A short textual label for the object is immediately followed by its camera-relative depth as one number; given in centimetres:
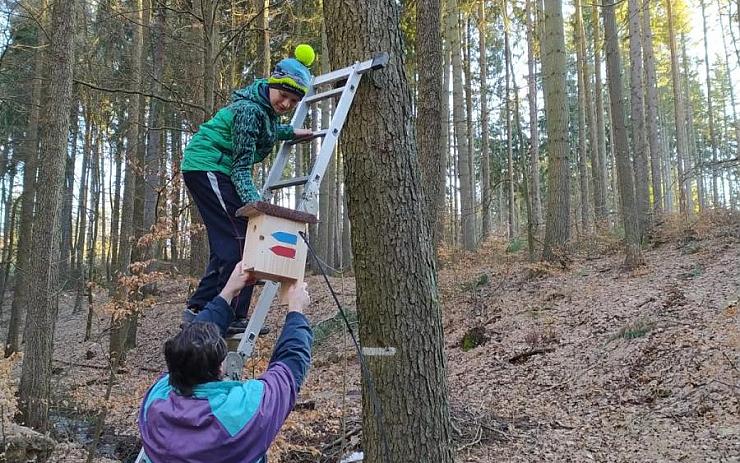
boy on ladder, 337
